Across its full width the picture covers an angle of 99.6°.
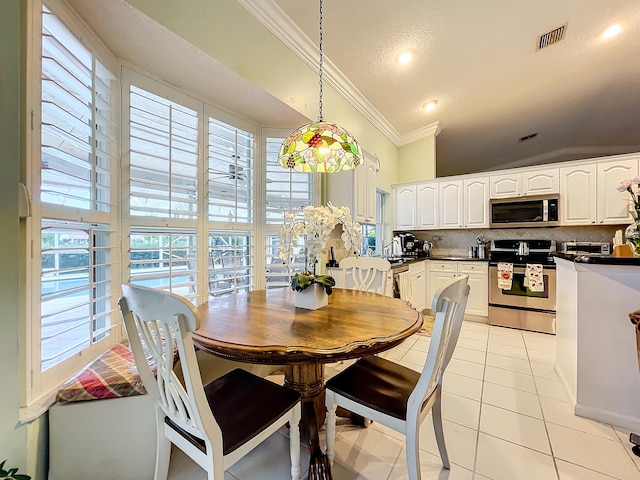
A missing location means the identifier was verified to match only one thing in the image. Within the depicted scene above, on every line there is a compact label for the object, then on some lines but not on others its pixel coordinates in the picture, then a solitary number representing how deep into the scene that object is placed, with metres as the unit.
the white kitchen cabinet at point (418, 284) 3.75
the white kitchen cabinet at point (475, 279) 3.73
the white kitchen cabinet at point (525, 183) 3.59
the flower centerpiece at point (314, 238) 1.56
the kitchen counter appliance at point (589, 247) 3.49
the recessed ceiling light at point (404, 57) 2.69
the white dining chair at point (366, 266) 2.23
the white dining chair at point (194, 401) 0.85
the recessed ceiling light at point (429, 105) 3.67
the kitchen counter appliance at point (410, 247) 4.34
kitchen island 1.69
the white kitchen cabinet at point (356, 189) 2.98
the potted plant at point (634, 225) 1.74
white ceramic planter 1.57
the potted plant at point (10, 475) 0.88
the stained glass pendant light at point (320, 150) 1.67
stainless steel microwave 3.54
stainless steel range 3.30
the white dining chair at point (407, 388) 1.06
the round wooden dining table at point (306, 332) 1.05
